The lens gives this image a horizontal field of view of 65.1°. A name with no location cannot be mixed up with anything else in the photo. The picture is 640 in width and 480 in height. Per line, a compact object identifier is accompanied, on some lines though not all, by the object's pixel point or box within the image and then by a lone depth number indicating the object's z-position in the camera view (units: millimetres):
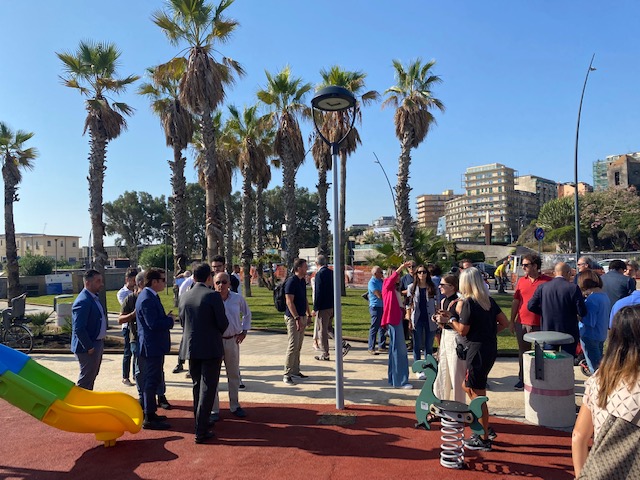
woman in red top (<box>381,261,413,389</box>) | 7555
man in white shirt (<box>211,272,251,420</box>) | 6498
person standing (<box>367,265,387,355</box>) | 10078
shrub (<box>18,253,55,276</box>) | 40688
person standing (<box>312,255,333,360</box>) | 9688
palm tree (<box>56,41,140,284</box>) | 17203
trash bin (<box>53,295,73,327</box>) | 14094
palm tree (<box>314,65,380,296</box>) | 23391
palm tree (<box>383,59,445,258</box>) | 21719
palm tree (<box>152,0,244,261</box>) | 17031
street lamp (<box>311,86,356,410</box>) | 6168
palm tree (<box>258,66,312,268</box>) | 23922
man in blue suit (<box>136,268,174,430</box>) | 6035
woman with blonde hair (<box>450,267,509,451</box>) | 5113
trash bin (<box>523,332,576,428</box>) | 5719
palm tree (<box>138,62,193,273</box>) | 21531
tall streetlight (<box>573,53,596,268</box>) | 18506
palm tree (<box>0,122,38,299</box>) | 20969
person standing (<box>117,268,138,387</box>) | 8156
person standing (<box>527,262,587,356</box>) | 6734
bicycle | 11578
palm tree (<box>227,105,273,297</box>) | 27797
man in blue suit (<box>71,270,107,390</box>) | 6133
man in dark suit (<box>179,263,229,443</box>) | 5461
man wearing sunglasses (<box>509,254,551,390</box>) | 7422
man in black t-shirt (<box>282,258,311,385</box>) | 8031
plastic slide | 4961
